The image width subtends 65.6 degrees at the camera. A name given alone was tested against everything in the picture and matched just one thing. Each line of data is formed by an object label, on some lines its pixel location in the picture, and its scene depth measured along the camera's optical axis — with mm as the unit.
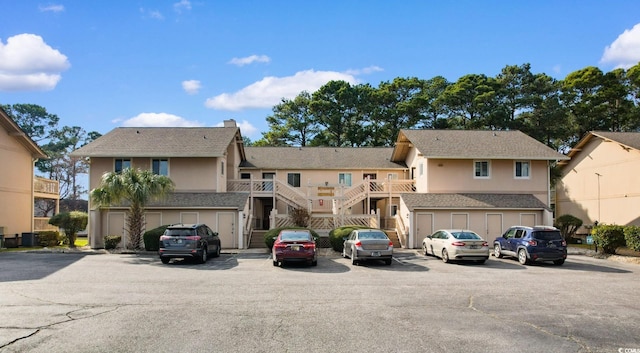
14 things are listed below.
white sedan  21031
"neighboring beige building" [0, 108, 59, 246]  30625
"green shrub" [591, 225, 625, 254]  25359
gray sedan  20250
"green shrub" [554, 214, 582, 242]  34000
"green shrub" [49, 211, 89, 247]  29422
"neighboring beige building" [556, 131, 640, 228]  32719
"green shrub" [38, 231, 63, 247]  30391
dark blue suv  21000
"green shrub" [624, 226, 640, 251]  24109
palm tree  25453
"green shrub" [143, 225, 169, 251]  25622
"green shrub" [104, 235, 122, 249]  26672
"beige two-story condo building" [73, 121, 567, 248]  29188
